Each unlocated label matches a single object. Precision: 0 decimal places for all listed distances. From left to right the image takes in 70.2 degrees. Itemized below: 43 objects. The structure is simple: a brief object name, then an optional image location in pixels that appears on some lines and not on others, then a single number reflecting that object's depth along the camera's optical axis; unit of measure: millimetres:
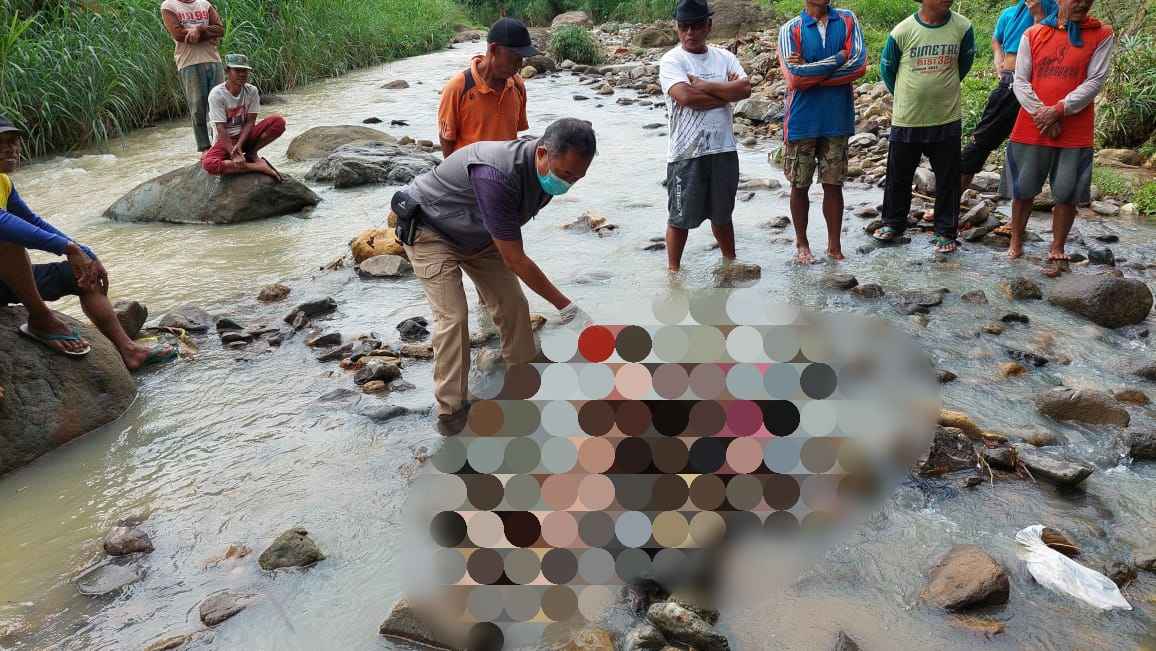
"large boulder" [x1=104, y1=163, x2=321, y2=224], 8023
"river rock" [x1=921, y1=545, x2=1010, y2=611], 2656
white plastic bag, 2664
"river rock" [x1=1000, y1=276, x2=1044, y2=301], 5125
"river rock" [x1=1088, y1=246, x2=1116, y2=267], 5707
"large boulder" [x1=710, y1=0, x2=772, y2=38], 20266
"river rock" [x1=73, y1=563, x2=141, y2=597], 3039
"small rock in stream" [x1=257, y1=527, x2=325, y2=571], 3084
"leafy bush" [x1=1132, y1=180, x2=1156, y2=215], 6621
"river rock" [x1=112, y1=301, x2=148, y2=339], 5180
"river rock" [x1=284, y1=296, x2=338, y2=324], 5523
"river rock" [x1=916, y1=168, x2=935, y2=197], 7449
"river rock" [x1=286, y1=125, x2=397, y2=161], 10625
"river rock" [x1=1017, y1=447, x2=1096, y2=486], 3215
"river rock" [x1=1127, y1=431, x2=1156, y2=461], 3418
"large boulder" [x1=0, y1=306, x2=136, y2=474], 4000
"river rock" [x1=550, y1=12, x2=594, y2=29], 30788
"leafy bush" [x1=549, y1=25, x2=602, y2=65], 20578
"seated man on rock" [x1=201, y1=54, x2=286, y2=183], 7672
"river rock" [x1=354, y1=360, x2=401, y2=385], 4547
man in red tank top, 5035
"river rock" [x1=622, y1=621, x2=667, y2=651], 2535
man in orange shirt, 4805
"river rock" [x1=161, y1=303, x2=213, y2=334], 5445
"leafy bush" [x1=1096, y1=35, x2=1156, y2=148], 7641
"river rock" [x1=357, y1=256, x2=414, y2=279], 6301
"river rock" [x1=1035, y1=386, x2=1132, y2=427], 3668
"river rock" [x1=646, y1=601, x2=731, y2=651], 2518
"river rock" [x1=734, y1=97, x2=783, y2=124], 11305
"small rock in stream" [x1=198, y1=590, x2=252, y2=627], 2824
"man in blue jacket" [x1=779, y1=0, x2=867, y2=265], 5402
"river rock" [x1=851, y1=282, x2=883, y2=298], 5328
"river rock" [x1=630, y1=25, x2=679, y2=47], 22297
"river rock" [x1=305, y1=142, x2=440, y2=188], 9297
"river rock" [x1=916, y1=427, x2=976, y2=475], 3396
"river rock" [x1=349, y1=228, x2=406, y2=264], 6570
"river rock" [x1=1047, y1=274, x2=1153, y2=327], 4699
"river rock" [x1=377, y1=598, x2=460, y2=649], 2635
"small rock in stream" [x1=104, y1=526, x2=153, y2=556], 3217
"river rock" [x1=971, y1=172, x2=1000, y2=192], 7500
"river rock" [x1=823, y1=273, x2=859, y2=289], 5453
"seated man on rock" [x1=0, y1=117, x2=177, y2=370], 4027
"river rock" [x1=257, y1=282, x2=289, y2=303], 5988
